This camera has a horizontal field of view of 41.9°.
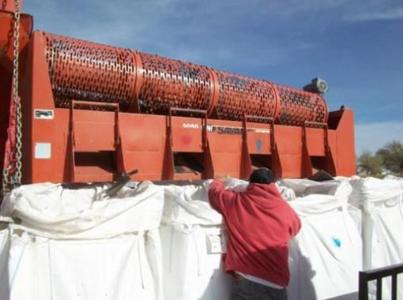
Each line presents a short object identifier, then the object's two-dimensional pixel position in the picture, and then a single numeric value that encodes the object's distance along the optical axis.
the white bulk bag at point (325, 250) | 4.45
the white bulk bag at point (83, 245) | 3.26
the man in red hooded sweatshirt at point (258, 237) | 3.86
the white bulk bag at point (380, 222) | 5.24
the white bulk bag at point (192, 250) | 3.79
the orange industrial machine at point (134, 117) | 4.46
